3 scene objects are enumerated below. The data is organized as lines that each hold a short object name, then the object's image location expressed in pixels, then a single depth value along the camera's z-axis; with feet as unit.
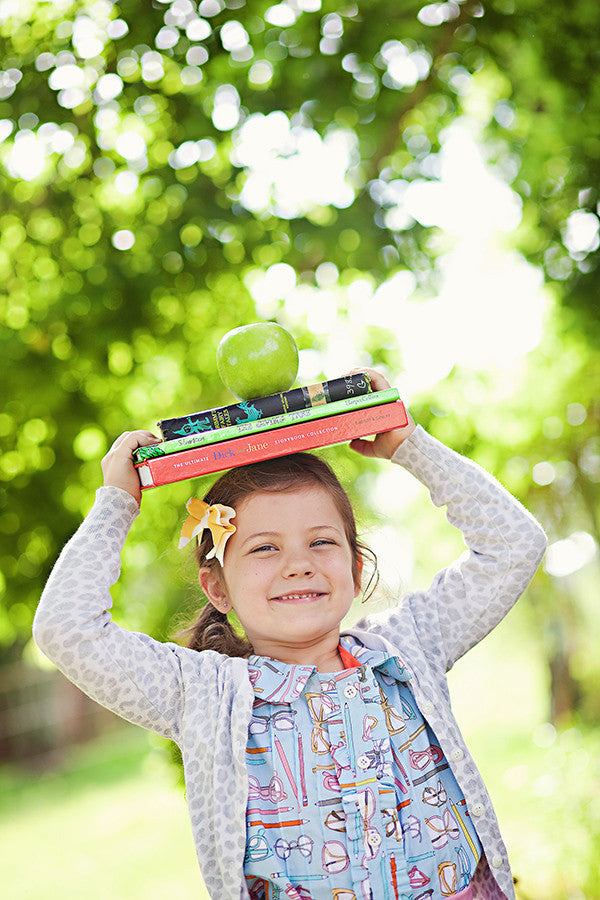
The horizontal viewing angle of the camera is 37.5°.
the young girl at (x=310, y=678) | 6.24
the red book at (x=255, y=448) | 6.46
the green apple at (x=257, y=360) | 6.97
